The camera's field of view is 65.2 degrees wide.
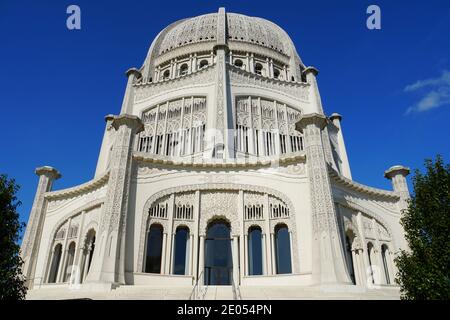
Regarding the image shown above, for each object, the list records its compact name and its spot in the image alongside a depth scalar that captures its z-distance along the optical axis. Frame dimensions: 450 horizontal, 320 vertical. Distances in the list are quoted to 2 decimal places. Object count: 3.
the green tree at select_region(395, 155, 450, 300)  9.83
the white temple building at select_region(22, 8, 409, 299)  15.29
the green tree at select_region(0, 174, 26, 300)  10.30
